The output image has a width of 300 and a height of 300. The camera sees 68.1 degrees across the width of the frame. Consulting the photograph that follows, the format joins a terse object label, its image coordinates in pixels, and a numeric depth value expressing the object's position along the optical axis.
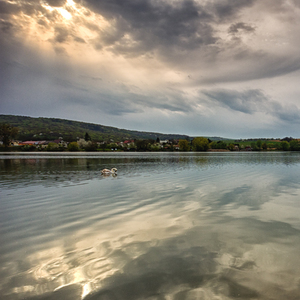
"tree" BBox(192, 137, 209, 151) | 196.19
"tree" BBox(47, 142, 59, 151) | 172.20
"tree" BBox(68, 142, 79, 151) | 172.93
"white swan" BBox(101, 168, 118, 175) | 27.42
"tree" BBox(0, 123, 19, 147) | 137.70
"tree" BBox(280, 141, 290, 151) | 194.25
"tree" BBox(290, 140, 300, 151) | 189.82
